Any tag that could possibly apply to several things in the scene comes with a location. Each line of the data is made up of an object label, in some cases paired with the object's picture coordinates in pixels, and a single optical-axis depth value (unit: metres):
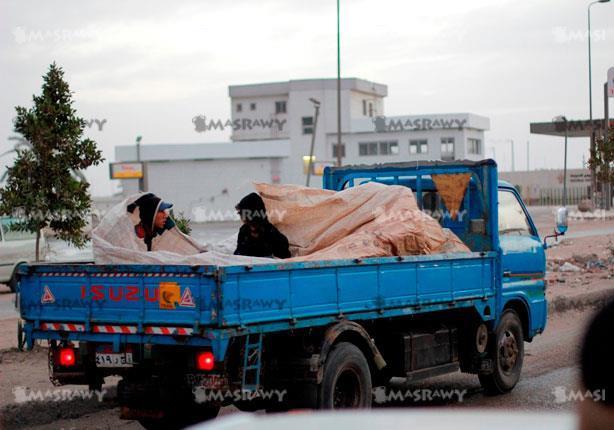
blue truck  7.73
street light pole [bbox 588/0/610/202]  50.05
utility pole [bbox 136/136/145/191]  64.31
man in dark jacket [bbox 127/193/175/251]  9.88
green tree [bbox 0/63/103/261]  14.70
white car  24.62
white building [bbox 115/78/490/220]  84.56
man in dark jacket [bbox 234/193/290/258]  10.05
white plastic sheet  9.78
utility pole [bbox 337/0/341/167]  42.56
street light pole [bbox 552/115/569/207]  69.90
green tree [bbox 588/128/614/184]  31.86
